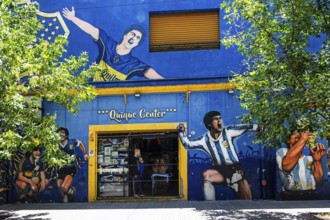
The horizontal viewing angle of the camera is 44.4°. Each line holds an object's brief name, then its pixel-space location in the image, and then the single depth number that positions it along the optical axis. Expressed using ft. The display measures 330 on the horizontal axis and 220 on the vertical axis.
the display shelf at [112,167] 44.09
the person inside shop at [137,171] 43.93
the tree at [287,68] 29.48
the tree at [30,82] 29.68
